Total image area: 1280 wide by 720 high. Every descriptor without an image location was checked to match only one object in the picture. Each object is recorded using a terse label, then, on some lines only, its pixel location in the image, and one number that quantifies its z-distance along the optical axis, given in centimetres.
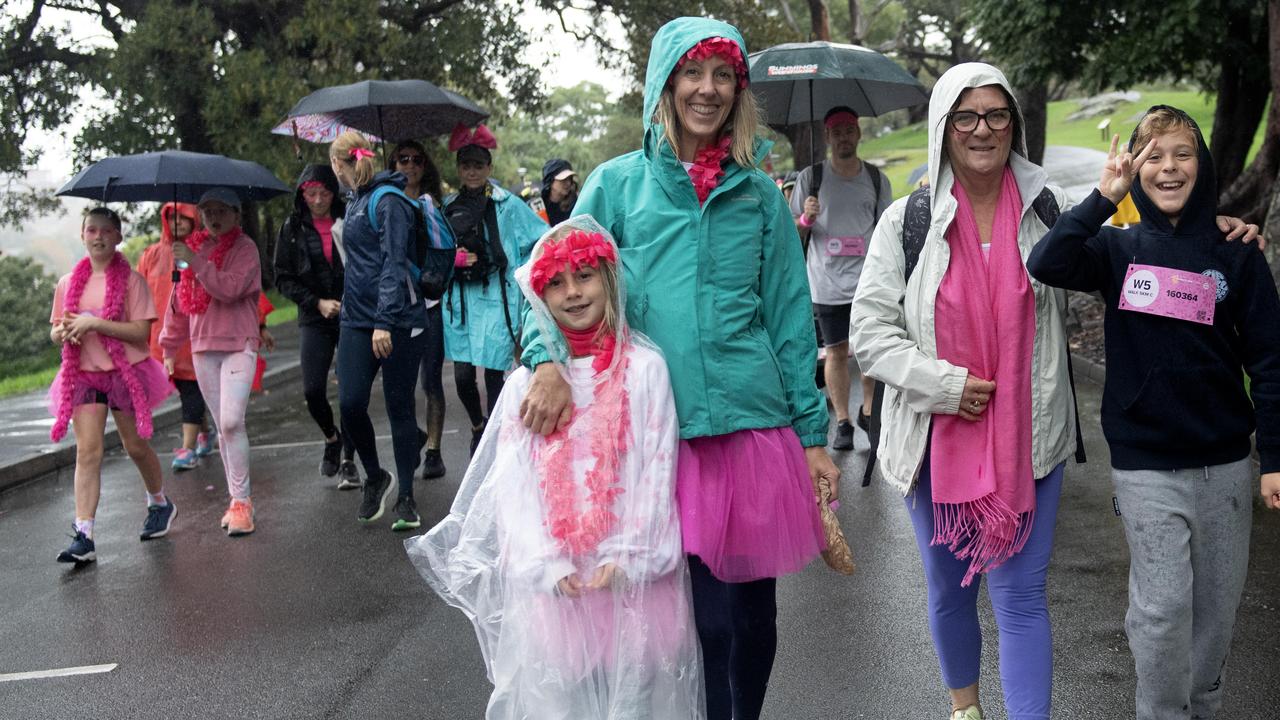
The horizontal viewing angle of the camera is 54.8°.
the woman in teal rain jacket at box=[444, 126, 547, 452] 787
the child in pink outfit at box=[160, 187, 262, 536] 711
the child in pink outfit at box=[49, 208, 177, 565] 663
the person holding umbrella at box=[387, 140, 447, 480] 754
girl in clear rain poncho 314
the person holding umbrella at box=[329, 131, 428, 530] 652
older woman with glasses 348
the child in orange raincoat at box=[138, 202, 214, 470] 895
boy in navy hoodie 333
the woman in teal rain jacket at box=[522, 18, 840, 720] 324
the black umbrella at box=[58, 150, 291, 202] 702
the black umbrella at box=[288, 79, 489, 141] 803
